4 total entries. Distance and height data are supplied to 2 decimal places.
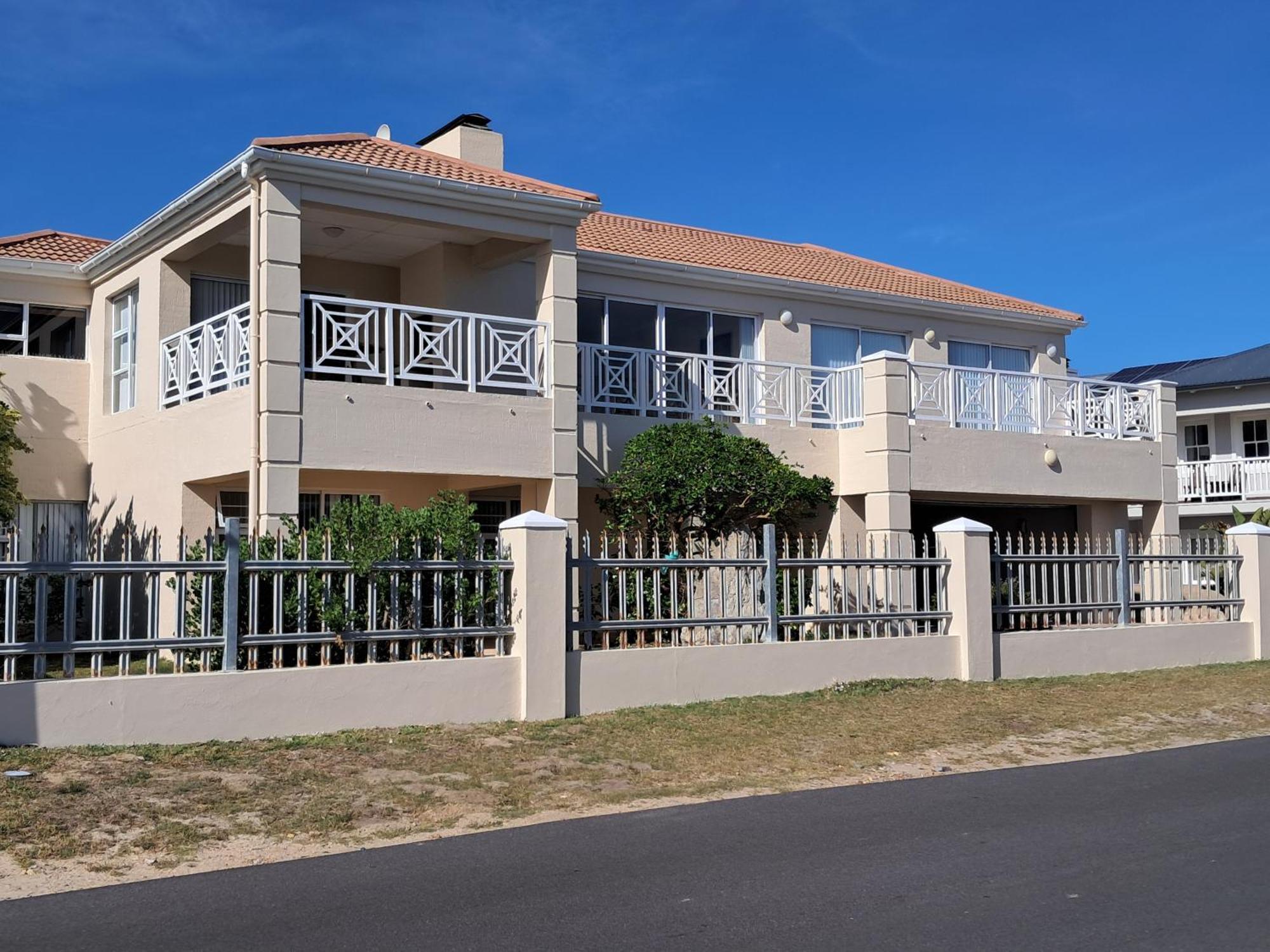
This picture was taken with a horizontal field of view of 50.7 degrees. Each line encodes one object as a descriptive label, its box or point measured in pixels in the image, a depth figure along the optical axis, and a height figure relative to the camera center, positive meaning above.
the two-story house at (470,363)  14.20 +2.79
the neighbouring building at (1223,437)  31.09 +3.50
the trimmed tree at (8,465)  15.52 +1.46
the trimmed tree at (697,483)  15.55 +1.16
